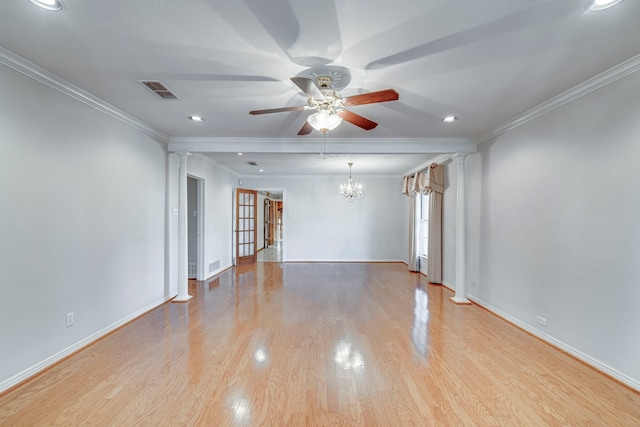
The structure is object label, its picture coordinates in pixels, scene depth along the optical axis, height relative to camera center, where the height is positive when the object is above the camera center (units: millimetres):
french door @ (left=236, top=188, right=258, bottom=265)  7262 -332
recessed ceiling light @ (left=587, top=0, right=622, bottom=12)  1542 +1183
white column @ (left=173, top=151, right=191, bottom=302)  4344 -321
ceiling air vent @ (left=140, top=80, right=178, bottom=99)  2486 +1185
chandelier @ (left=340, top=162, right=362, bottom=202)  6742 +631
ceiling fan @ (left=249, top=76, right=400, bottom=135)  2033 +886
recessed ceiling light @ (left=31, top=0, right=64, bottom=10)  1534 +1184
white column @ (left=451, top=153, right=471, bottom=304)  4371 -371
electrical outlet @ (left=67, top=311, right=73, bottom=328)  2578 -984
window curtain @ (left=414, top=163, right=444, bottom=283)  5367 -64
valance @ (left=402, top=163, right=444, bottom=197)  5355 +677
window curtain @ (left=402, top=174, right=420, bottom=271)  6590 -272
